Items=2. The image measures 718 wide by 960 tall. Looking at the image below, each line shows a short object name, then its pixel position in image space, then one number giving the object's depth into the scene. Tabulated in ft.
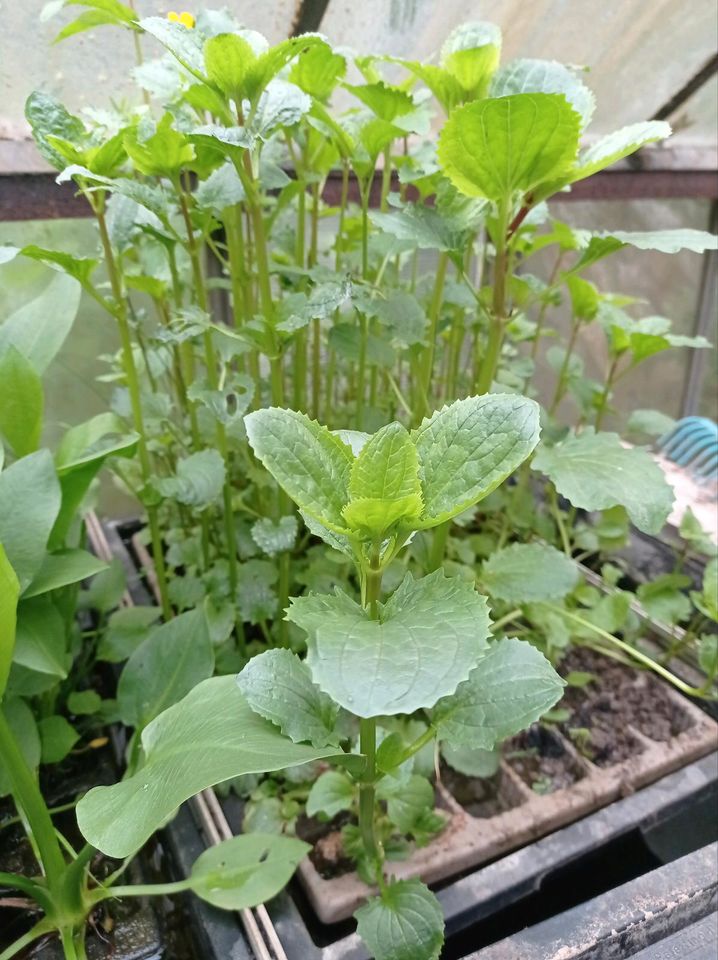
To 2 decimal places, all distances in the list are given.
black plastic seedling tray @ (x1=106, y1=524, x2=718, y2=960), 1.54
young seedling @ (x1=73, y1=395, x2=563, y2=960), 0.91
